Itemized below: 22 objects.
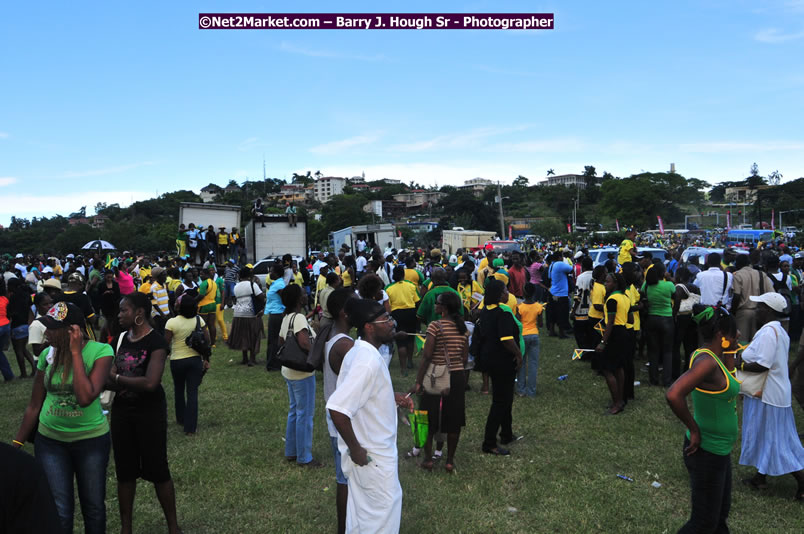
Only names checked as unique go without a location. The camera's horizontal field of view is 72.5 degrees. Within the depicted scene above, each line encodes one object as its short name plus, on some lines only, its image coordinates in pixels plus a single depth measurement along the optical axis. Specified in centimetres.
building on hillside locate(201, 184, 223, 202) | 17212
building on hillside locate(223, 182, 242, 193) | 18144
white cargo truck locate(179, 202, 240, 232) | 2041
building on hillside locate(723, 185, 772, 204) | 12319
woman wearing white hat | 478
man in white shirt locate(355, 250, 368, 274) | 1520
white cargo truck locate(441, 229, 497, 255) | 3886
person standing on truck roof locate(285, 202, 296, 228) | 2084
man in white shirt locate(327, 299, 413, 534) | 304
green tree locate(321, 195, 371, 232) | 10106
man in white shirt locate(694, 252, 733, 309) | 870
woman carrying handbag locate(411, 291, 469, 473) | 547
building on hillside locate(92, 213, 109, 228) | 12647
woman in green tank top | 352
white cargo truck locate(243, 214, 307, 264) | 2033
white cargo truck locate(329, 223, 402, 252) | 2709
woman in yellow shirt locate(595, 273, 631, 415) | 716
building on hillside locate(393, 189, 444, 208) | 16781
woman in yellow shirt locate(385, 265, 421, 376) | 923
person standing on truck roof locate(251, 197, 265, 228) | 2005
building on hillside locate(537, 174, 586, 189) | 19119
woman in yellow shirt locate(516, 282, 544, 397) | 785
